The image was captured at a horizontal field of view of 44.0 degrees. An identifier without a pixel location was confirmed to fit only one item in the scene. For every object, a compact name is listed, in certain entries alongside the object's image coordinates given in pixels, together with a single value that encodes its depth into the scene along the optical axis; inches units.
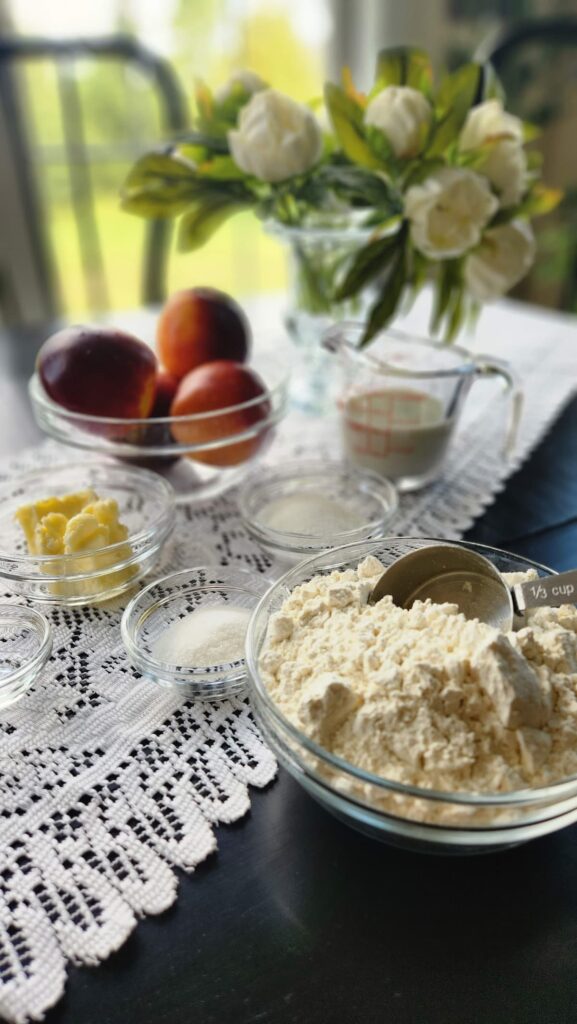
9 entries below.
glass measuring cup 30.9
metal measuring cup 20.0
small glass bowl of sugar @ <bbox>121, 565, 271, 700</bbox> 20.6
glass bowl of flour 14.6
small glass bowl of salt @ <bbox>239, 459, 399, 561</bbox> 26.3
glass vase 34.3
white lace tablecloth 15.4
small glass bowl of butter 23.9
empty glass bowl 20.7
